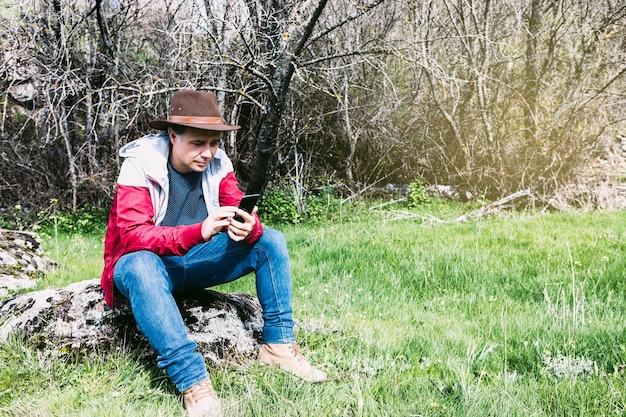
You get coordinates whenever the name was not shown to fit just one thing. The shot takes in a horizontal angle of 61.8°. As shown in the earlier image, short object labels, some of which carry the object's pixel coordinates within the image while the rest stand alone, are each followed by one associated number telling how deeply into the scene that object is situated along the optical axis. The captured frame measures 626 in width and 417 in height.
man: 2.48
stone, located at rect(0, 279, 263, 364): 2.84
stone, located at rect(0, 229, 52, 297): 4.62
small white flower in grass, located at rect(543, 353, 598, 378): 2.69
